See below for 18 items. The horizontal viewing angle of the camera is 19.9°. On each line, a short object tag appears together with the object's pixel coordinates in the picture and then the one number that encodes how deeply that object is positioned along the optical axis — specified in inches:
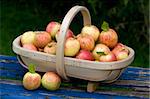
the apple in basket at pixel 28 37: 65.9
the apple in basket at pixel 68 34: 63.4
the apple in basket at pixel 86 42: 62.0
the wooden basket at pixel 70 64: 59.5
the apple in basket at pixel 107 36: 63.9
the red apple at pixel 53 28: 65.3
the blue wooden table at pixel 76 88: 62.0
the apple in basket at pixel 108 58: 60.6
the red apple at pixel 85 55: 60.7
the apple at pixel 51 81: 62.1
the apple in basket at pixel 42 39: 63.8
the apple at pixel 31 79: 62.0
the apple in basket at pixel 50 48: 62.0
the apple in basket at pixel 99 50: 61.8
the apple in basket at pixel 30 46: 63.7
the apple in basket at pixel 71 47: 60.5
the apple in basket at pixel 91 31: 64.5
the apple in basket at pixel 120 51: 62.4
